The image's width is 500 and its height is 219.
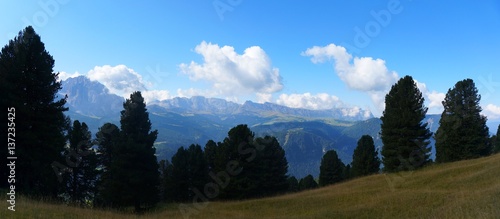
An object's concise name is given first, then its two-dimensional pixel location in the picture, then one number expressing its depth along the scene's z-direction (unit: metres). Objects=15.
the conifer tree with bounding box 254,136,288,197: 50.28
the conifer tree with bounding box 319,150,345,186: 69.69
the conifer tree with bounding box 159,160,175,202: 55.53
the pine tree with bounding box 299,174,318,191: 78.88
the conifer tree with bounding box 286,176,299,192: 84.06
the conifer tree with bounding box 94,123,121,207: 42.47
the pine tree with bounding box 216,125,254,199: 45.38
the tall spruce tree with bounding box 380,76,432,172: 38.19
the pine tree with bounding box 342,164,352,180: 73.03
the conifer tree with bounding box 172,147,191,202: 54.44
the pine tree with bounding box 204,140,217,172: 63.68
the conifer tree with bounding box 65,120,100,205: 41.41
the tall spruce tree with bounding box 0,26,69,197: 22.92
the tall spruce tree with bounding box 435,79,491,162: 45.12
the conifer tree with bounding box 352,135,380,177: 61.06
